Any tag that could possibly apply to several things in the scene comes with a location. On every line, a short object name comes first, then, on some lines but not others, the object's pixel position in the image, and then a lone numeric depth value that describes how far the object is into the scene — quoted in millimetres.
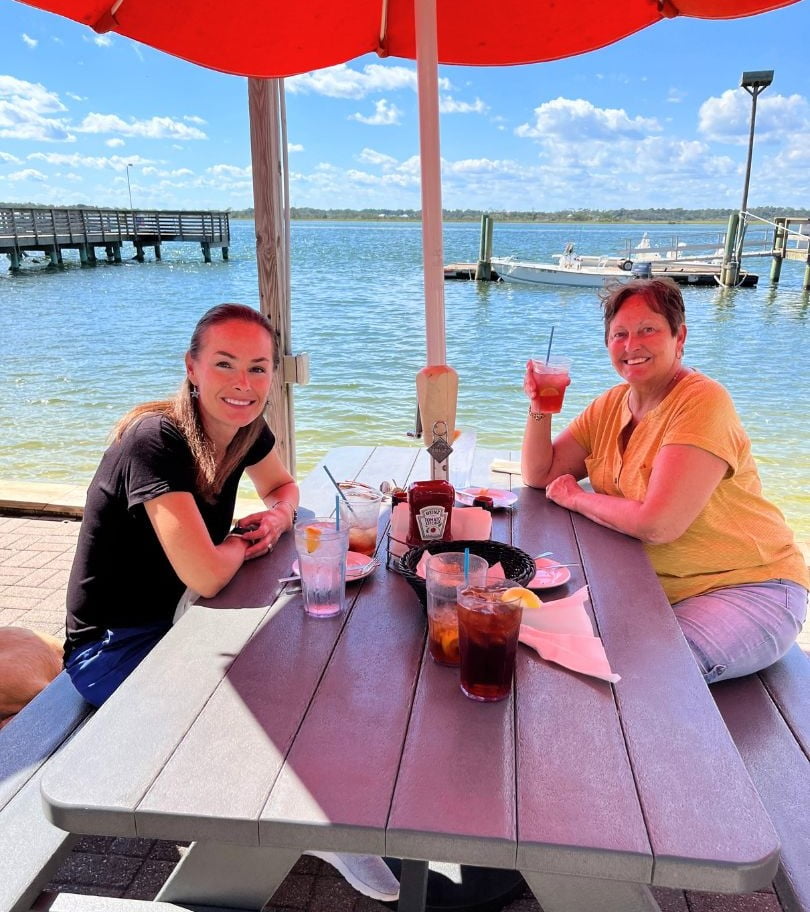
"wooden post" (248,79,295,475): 2783
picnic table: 787
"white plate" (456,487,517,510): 1959
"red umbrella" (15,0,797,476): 2012
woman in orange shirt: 1652
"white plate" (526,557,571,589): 1427
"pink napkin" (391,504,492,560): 1628
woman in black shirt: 1493
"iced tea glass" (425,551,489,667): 1110
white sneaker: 1405
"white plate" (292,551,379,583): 1459
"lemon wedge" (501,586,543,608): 1043
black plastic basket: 1329
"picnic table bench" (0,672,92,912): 1047
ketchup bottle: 1522
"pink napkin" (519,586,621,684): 1134
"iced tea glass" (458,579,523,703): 1025
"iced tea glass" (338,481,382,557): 1591
